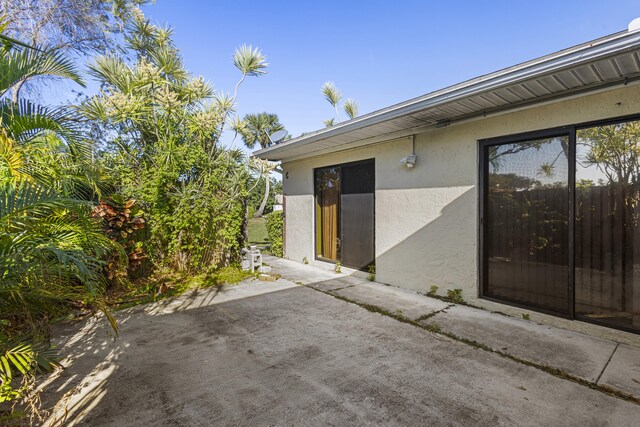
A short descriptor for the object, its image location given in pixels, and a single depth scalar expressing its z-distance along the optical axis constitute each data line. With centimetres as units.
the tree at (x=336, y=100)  1105
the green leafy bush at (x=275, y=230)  852
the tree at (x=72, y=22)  715
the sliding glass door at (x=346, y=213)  600
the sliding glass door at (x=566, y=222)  312
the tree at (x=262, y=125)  1795
